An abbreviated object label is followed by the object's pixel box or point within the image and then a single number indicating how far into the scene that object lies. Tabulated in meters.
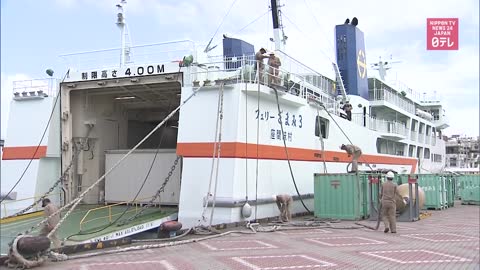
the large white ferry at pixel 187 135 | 13.18
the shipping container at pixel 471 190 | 23.59
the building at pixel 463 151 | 62.72
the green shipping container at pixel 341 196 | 14.88
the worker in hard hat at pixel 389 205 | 12.20
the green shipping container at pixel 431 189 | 19.72
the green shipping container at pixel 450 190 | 21.82
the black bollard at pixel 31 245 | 7.46
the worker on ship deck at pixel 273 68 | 14.49
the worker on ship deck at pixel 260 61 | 13.96
